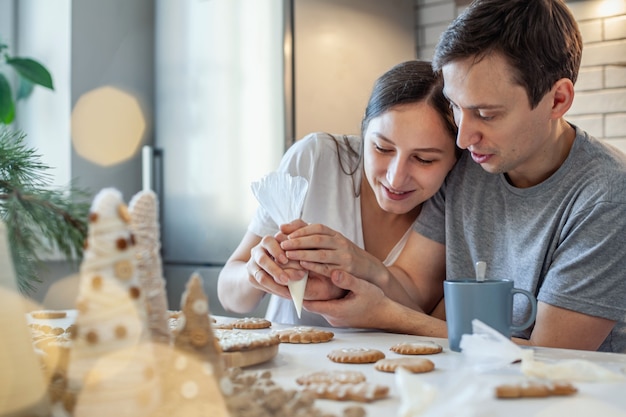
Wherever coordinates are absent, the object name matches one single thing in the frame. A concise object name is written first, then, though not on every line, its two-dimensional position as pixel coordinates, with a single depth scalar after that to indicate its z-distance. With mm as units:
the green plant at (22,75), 2508
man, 1315
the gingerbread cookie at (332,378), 800
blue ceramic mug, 1027
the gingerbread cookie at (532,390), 752
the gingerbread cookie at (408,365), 894
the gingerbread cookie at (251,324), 1283
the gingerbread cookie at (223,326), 1254
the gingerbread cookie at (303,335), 1148
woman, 1375
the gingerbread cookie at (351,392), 743
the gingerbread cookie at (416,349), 1028
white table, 707
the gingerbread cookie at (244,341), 912
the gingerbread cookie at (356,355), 969
